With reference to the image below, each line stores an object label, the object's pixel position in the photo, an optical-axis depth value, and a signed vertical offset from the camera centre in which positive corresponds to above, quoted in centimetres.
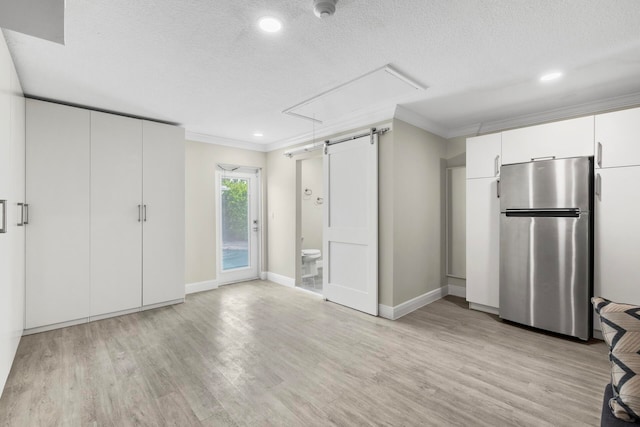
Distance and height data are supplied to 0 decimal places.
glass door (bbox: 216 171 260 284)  514 -23
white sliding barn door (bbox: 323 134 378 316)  369 -16
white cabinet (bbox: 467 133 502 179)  354 +70
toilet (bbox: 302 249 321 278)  570 -101
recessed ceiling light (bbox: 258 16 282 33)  185 +122
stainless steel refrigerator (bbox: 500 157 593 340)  291 -34
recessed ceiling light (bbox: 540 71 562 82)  260 +122
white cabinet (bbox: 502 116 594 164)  295 +76
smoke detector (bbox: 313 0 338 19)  166 +118
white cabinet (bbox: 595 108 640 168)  271 +69
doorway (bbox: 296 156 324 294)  578 -19
